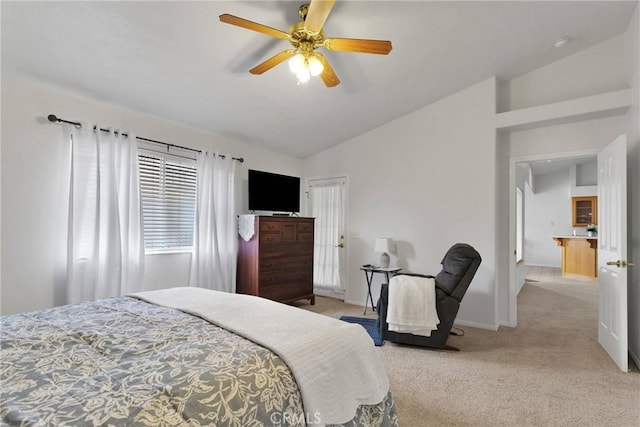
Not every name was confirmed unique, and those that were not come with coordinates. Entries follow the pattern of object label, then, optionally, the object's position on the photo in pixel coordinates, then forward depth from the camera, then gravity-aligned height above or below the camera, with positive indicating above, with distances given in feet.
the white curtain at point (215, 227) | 12.58 -0.54
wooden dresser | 13.29 -2.05
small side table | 13.83 -2.47
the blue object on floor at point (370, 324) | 10.85 -4.38
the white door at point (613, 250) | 8.66 -0.99
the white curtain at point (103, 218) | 9.34 -0.14
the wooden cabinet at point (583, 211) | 27.48 +0.56
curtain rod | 8.96 +2.69
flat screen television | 14.08 +1.10
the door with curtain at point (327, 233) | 16.98 -0.98
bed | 2.94 -1.81
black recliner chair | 10.09 -2.62
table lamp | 14.05 -1.47
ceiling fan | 6.54 +3.92
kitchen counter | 23.24 -3.03
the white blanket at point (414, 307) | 9.95 -2.99
